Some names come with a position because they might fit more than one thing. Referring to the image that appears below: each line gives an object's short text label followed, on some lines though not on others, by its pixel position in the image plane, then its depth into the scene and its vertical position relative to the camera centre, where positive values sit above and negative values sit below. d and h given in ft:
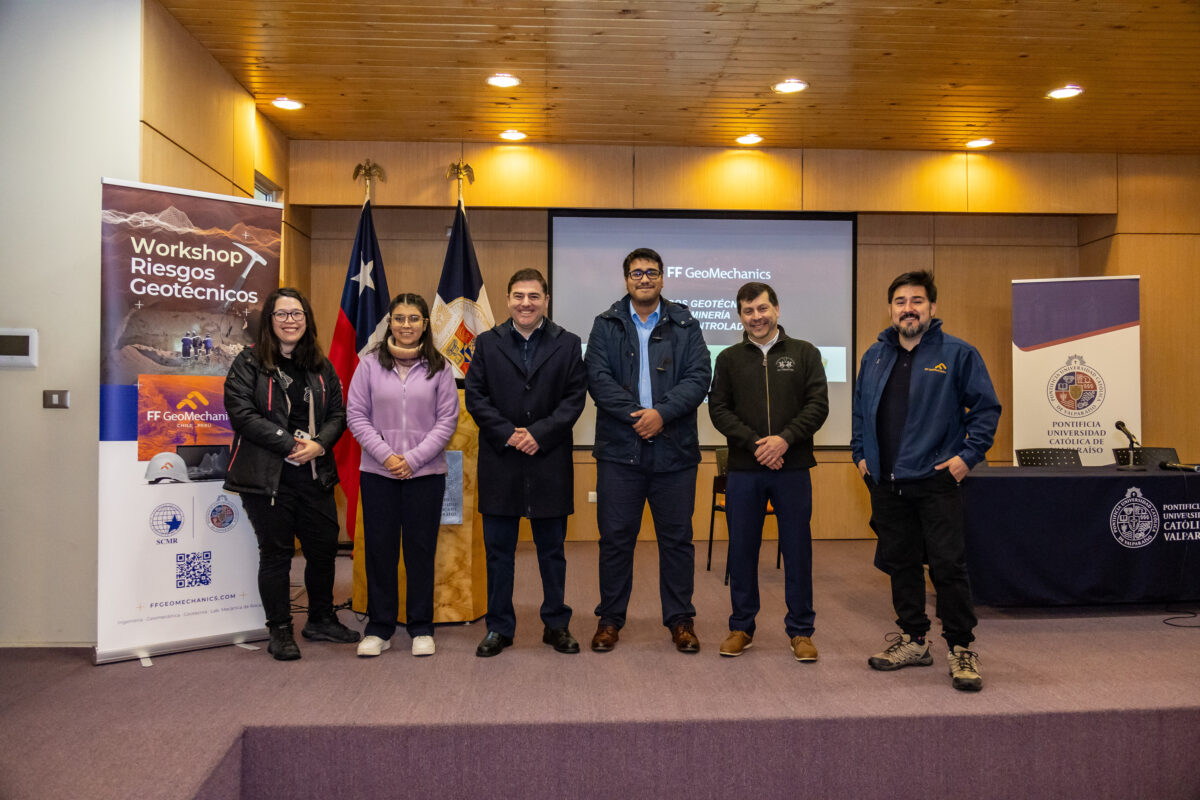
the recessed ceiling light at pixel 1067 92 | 16.90 +6.54
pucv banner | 20.33 +1.09
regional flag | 14.90 +1.88
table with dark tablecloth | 13.74 -2.13
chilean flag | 14.89 +1.65
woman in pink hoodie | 11.37 -0.77
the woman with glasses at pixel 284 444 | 11.05 -0.49
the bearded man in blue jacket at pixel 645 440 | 11.44 -0.42
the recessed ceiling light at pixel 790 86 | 16.80 +6.62
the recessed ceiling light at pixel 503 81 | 16.26 +6.50
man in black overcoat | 11.28 -0.41
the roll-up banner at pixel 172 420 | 11.14 -0.17
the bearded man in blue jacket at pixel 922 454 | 10.36 -0.55
